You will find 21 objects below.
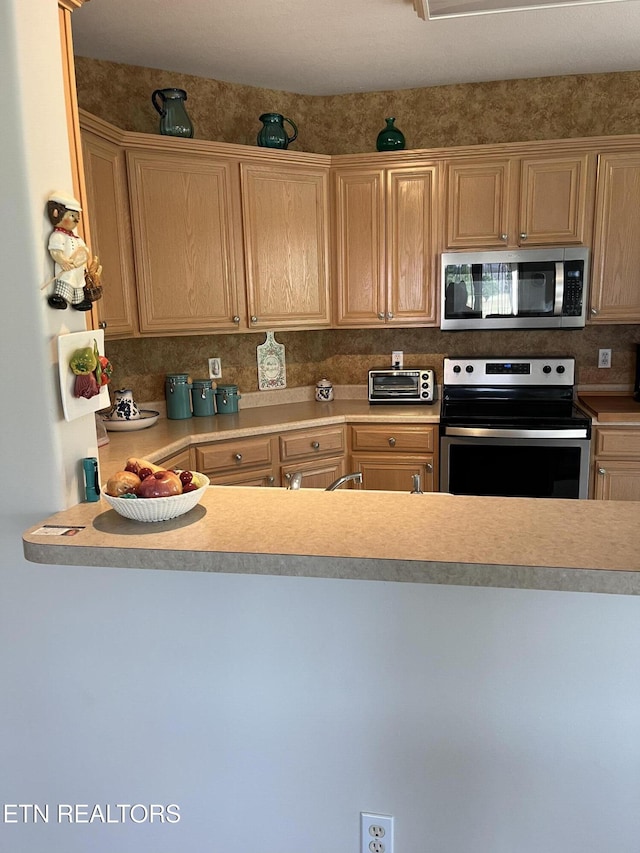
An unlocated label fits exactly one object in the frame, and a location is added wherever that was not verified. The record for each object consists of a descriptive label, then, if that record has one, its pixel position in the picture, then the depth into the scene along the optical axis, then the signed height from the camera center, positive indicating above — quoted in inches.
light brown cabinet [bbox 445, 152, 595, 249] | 132.7 +20.5
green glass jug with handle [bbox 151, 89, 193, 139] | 123.6 +37.1
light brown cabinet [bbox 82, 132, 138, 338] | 109.0 +14.3
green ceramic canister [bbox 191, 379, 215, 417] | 138.0 -18.3
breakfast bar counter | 47.4 -18.6
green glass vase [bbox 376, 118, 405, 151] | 139.6 +35.1
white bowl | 55.8 -16.7
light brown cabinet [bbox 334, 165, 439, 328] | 139.3 +12.7
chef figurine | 56.3 +5.5
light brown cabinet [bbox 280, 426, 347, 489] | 132.6 -30.5
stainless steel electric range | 128.0 -26.8
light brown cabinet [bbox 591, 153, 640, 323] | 130.7 +11.2
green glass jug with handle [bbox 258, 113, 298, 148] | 134.4 +36.1
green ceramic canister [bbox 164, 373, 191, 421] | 135.4 -17.4
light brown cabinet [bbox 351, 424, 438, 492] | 135.7 -31.4
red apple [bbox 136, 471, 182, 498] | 56.5 -15.1
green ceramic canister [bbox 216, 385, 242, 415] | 141.1 -19.3
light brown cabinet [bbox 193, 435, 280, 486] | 122.6 -29.1
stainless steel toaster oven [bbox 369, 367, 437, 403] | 146.1 -18.1
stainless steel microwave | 134.1 +2.6
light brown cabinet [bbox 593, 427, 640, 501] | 126.5 -32.0
